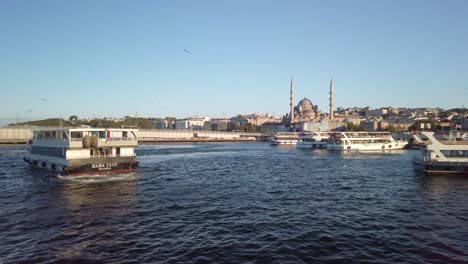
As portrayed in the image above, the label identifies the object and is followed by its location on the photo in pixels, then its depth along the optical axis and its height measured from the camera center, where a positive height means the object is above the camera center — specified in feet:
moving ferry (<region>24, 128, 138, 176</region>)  120.16 -7.29
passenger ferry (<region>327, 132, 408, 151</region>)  291.17 -13.48
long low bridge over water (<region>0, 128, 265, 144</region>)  432.25 -9.15
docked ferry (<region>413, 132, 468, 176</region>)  127.44 -11.27
